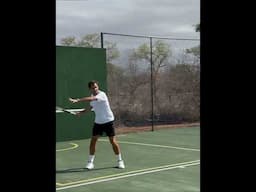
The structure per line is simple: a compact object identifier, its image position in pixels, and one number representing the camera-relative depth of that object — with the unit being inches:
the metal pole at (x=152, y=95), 627.8
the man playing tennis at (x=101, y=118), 314.5
